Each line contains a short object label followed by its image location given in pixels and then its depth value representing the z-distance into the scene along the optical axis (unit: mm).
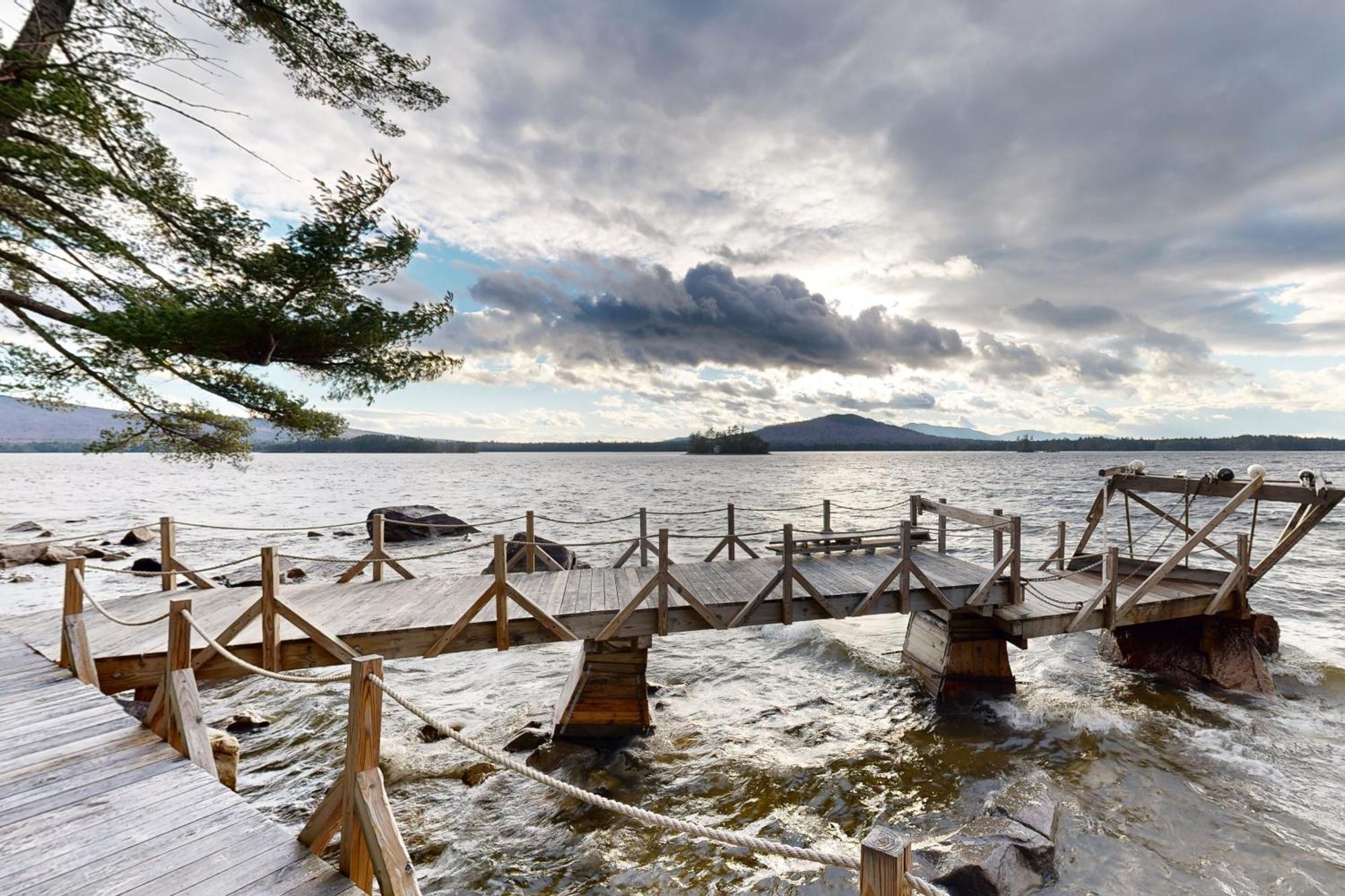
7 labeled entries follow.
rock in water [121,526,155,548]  24859
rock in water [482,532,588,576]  14223
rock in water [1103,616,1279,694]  10344
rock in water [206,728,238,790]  6113
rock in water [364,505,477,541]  26016
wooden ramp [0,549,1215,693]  6586
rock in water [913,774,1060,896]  5438
